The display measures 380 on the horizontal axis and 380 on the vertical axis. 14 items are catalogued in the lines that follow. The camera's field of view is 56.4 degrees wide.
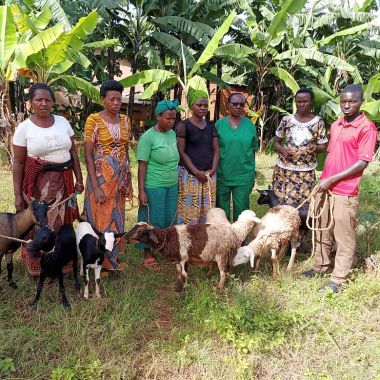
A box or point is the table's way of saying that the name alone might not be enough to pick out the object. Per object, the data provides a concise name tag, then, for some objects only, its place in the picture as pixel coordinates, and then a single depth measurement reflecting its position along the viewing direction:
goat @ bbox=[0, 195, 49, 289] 3.27
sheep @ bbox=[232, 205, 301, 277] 4.05
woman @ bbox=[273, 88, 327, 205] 4.24
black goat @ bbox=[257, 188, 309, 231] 4.49
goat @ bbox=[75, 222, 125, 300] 3.53
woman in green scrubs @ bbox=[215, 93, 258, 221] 4.46
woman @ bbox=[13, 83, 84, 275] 3.27
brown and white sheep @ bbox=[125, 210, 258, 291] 3.77
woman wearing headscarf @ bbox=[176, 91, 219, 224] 4.33
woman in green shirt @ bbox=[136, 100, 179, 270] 4.04
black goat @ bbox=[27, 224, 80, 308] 3.46
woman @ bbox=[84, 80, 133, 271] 3.62
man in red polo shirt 3.53
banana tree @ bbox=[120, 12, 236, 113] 8.45
